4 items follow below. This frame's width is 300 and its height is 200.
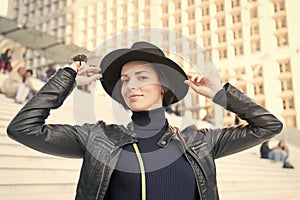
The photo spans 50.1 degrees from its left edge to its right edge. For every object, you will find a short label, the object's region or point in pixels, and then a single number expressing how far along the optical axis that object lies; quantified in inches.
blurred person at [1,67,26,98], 226.2
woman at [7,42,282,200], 40.1
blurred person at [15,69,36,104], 222.1
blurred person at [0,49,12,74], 289.9
